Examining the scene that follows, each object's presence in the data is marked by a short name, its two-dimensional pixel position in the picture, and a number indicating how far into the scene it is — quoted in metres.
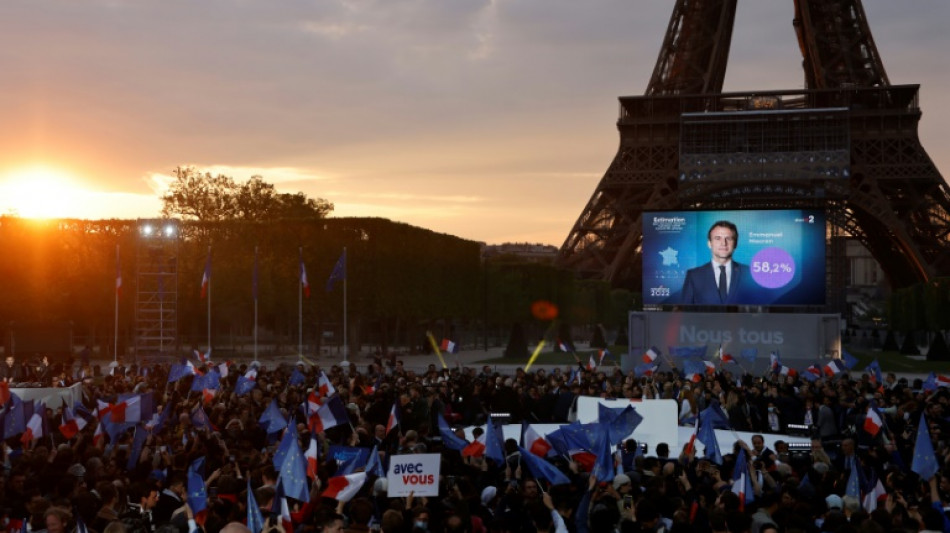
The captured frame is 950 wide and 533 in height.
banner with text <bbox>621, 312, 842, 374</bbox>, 37.81
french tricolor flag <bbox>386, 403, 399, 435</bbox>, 14.59
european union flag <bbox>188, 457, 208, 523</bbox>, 9.35
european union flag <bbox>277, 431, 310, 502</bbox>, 9.63
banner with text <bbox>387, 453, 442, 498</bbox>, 9.73
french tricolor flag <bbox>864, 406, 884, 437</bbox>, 14.59
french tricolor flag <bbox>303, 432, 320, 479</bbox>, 10.82
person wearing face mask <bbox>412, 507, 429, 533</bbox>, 8.69
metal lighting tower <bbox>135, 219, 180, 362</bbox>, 43.47
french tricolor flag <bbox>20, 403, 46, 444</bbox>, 13.98
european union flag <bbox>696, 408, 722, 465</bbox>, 12.56
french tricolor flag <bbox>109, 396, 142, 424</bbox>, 14.63
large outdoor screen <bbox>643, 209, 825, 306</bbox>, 40.22
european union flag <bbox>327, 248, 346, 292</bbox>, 39.50
